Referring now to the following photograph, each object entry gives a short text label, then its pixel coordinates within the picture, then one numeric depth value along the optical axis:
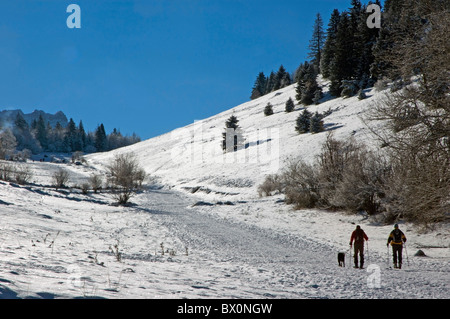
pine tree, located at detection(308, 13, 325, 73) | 85.06
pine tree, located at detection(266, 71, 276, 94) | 95.13
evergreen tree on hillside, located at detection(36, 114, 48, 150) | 126.38
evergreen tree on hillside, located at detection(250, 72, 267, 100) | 105.16
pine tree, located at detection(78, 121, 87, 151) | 128.70
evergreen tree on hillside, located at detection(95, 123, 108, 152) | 134.12
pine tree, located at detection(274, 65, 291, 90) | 86.56
